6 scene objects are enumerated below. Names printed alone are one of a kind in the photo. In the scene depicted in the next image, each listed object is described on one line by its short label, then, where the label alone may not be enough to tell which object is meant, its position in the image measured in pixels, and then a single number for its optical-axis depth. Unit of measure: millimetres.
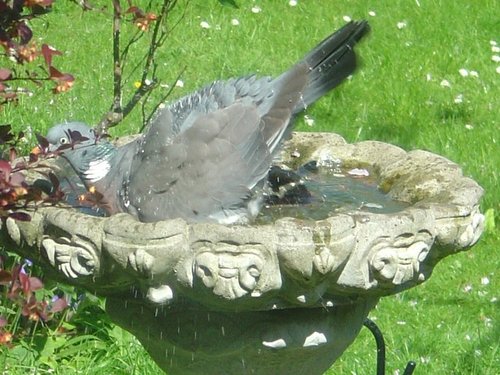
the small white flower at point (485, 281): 10234
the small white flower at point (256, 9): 16359
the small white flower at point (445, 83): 14102
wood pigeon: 5996
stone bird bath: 5113
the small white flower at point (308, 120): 12931
